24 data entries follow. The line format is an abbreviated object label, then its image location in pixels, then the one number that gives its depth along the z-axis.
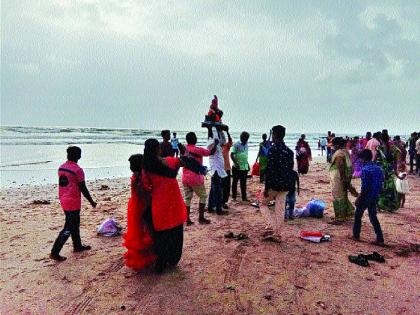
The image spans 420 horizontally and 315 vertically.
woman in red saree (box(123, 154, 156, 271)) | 4.50
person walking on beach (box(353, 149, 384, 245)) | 5.75
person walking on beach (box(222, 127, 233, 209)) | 8.46
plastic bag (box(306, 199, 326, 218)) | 7.61
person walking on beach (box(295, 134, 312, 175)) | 13.77
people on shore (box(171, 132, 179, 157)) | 19.17
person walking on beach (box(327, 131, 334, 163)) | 19.94
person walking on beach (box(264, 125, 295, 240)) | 5.61
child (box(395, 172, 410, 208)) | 8.25
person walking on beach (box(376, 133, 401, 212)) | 8.21
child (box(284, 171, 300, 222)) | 7.30
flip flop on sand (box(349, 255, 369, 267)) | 4.86
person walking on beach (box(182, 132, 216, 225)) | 6.63
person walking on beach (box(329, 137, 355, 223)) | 6.98
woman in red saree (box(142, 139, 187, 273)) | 4.29
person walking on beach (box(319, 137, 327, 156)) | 27.08
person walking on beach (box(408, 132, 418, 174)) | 15.99
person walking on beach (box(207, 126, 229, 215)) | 7.22
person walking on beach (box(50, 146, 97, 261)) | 5.18
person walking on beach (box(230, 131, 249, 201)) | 8.86
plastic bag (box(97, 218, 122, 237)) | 6.47
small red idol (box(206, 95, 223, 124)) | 7.17
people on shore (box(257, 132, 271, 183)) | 9.93
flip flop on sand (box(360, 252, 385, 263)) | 5.04
